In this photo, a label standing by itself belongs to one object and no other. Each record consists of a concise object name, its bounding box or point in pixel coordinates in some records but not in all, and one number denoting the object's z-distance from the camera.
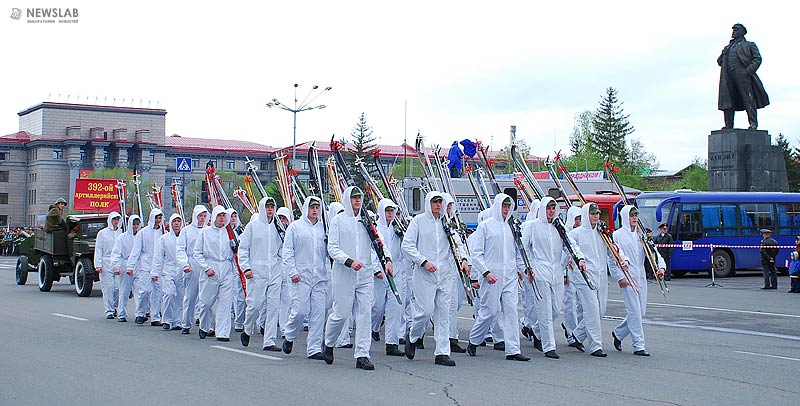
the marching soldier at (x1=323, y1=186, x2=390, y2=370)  10.22
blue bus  28.72
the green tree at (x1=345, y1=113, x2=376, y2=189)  74.19
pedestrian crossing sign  32.97
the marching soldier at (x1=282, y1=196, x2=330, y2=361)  10.72
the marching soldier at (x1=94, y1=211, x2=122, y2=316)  16.12
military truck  21.11
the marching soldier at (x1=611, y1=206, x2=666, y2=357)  11.34
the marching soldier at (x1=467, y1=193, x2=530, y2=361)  11.08
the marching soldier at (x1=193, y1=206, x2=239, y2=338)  13.08
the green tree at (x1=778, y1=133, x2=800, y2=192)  67.58
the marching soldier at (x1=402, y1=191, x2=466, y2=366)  10.42
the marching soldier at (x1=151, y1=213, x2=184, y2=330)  14.45
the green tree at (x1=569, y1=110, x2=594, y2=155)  90.94
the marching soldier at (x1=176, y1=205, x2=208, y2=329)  13.90
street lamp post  34.32
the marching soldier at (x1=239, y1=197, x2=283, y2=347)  12.12
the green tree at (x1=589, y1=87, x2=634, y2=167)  89.67
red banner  40.24
